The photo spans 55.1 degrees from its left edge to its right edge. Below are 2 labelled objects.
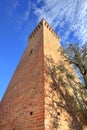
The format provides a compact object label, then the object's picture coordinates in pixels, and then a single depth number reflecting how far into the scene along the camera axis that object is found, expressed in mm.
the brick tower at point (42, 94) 3425
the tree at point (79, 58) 5258
